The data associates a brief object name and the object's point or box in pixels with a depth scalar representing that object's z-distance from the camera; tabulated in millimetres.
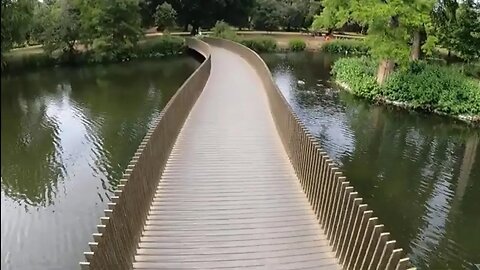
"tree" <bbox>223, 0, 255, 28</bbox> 50931
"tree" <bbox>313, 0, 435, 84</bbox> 20484
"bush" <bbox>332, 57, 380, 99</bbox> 23152
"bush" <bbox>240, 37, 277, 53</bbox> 44344
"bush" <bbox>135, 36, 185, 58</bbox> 39219
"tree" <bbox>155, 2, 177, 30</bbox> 45622
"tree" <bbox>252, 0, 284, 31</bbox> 56531
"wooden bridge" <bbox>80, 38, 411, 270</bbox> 5539
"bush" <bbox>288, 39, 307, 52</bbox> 46875
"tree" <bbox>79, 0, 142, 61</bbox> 34656
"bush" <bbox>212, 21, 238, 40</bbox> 44053
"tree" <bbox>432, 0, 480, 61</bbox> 24109
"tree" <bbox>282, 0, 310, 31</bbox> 57531
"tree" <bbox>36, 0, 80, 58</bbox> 31547
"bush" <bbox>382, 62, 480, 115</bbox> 19828
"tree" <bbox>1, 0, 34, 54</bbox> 18906
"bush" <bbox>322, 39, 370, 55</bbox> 45688
